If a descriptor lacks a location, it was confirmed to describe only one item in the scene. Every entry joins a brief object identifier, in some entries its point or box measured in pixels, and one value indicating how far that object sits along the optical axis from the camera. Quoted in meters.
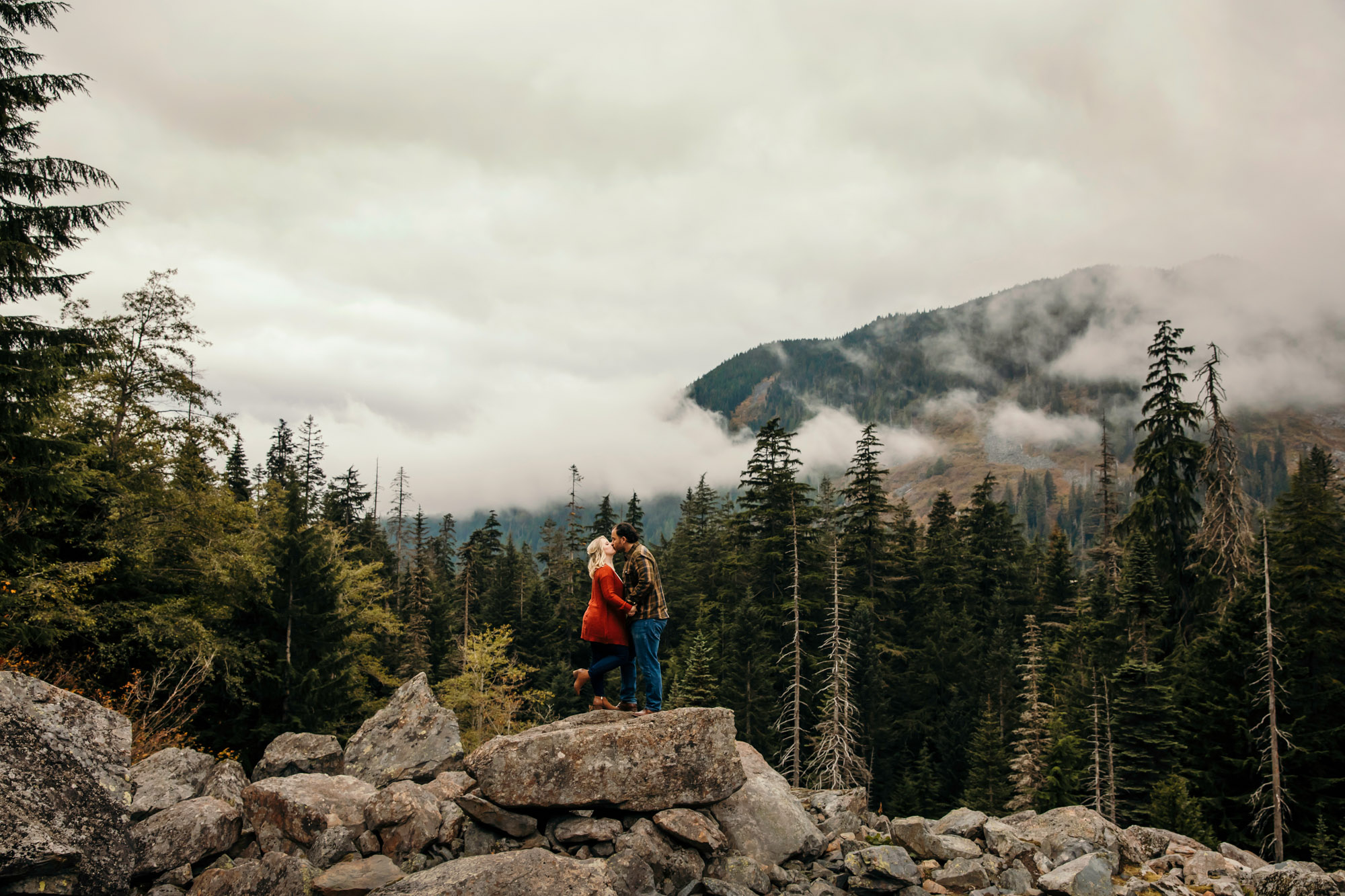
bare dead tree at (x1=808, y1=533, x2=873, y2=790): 31.25
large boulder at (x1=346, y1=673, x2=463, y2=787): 13.18
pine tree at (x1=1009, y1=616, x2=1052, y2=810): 36.59
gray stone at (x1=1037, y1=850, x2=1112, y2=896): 10.30
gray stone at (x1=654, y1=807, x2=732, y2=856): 9.76
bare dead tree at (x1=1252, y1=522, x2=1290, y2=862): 23.08
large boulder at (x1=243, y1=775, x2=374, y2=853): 9.60
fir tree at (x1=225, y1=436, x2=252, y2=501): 53.16
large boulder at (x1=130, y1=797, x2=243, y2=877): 8.58
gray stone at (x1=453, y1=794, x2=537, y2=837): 9.54
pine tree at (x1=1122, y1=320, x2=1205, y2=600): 33.38
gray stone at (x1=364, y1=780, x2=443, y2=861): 9.45
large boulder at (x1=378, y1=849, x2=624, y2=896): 7.98
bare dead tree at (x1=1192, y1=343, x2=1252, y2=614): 29.56
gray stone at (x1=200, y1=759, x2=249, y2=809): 10.71
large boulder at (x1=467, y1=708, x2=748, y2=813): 9.61
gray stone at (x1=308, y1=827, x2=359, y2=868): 9.05
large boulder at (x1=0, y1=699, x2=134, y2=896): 6.91
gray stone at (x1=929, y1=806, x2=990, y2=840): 12.29
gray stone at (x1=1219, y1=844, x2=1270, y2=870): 13.50
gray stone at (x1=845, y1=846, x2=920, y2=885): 10.38
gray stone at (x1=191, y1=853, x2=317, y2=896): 8.27
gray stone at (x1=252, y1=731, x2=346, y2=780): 13.16
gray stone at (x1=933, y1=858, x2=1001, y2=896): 10.55
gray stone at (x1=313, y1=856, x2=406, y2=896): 8.38
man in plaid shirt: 10.80
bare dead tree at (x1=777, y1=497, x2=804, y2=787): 33.97
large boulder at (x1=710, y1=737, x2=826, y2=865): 10.55
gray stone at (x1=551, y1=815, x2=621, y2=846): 9.45
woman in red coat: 10.82
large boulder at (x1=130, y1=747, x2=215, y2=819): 9.93
